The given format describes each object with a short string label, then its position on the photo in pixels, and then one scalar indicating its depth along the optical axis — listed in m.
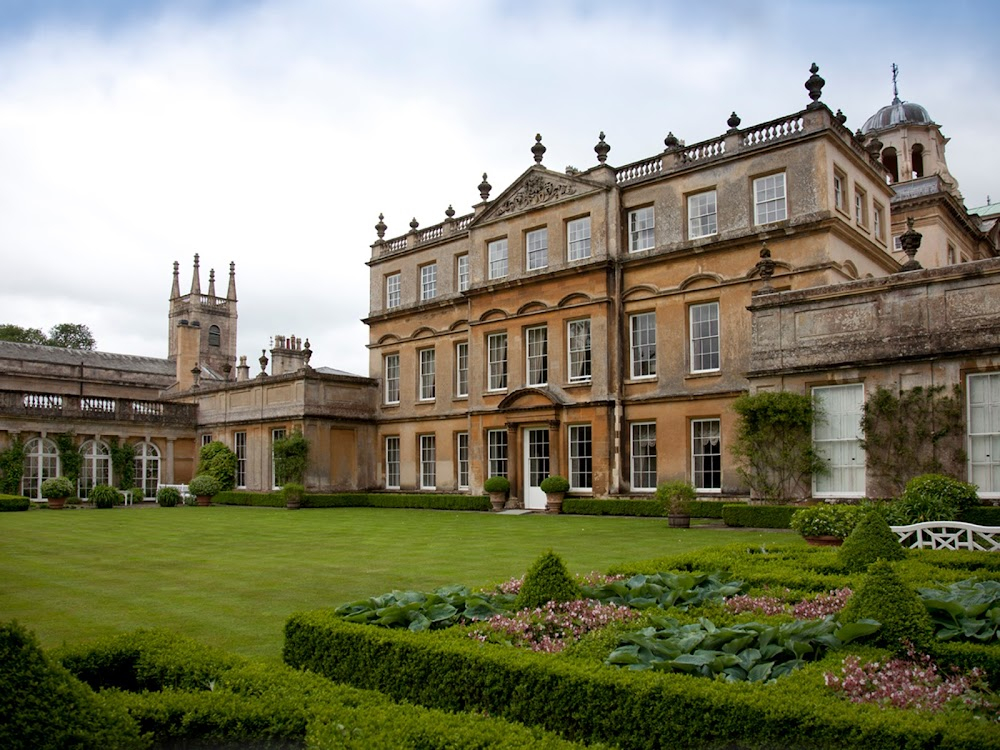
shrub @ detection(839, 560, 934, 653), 5.05
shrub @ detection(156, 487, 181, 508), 31.52
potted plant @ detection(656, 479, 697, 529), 18.50
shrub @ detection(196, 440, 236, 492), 34.91
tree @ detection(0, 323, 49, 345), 65.78
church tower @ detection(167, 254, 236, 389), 68.38
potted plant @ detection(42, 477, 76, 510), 28.83
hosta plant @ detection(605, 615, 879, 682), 4.63
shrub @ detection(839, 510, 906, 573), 8.69
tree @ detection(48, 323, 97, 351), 73.75
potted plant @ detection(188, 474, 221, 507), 33.06
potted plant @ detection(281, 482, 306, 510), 29.11
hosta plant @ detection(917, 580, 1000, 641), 5.28
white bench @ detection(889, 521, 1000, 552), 10.37
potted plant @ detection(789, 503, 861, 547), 12.66
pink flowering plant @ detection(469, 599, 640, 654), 5.38
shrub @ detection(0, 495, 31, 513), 26.39
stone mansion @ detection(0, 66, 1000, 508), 17.19
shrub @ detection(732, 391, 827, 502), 17.59
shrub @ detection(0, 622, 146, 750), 3.31
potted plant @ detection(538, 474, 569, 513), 25.08
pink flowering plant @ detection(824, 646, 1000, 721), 4.06
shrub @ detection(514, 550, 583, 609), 6.23
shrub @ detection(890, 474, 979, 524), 13.23
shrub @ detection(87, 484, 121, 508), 29.53
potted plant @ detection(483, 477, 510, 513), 26.80
